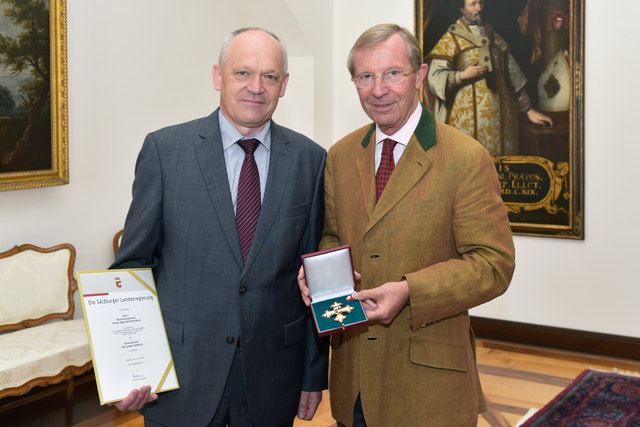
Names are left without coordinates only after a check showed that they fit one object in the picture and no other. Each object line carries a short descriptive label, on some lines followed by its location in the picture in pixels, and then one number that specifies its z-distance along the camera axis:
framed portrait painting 5.34
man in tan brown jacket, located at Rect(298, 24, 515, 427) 1.91
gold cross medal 1.91
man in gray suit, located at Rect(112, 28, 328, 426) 2.00
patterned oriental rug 4.16
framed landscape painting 3.98
